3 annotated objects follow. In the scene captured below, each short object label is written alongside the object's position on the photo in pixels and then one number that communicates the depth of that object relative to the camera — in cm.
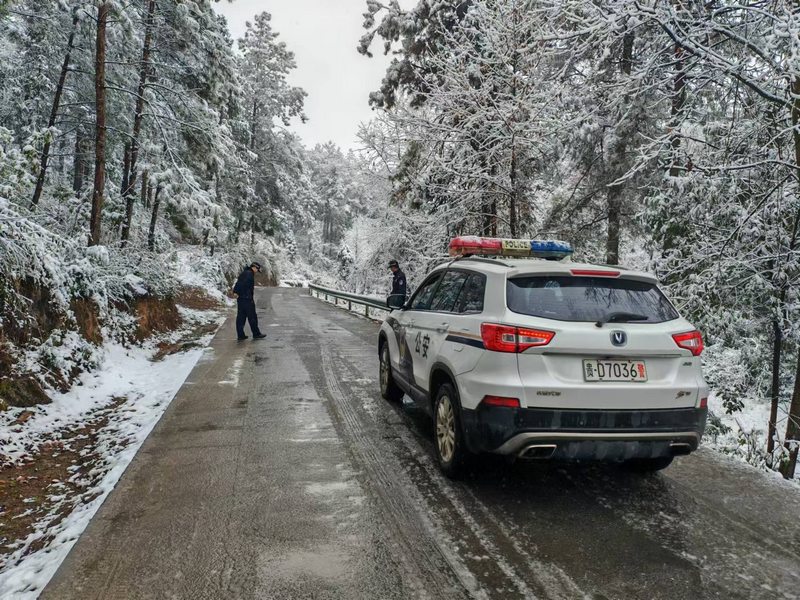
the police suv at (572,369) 369
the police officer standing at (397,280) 1270
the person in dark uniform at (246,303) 1287
